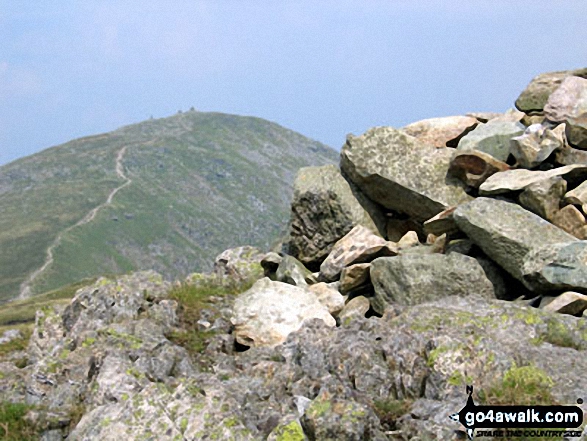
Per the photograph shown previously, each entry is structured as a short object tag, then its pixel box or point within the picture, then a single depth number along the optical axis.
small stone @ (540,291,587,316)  15.87
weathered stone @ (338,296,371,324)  18.34
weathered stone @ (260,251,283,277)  22.89
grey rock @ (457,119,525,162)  22.58
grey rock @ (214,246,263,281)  23.44
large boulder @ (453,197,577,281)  17.77
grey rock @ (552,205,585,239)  19.14
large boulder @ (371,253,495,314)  17.77
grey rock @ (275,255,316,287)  21.16
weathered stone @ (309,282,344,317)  19.05
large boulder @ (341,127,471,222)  21.67
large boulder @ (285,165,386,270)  22.64
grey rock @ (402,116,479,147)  25.02
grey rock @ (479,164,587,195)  19.61
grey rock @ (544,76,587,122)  22.47
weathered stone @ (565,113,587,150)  21.25
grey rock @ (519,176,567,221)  19.06
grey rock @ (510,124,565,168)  20.91
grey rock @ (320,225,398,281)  20.25
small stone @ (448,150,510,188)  21.33
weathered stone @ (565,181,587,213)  19.41
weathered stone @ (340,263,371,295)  19.59
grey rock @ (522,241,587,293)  16.36
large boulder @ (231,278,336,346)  17.23
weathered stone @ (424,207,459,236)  19.94
